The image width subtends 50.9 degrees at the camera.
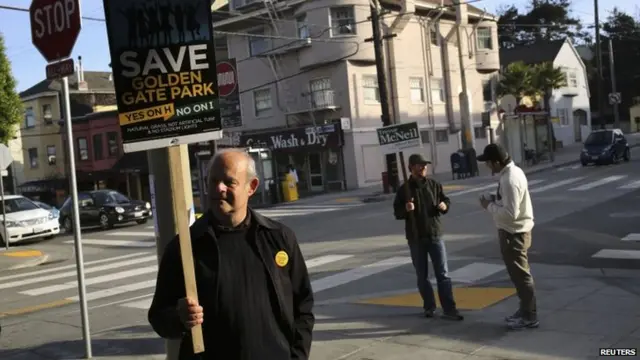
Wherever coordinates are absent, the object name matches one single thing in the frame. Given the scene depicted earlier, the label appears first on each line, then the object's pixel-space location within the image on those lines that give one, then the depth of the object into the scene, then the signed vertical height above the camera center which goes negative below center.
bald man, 2.99 -0.55
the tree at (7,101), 18.92 +2.23
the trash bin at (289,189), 29.95 -1.54
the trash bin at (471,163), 32.41 -1.18
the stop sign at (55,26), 6.14 +1.40
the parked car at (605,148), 31.58 -1.05
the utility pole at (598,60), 44.05 +4.51
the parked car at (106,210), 25.53 -1.52
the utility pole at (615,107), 47.79 +1.30
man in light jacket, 6.76 -0.92
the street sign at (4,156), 17.48 +0.63
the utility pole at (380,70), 27.38 +3.12
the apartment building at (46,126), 49.34 +3.75
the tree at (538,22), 76.56 +12.62
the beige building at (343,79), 33.28 +3.72
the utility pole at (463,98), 38.56 +2.34
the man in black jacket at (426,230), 7.49 -0.97
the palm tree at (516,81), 42.94 +3.39
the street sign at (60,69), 6.34 +1.01
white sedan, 21.64 -1.42
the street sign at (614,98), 47.09 +1.90
